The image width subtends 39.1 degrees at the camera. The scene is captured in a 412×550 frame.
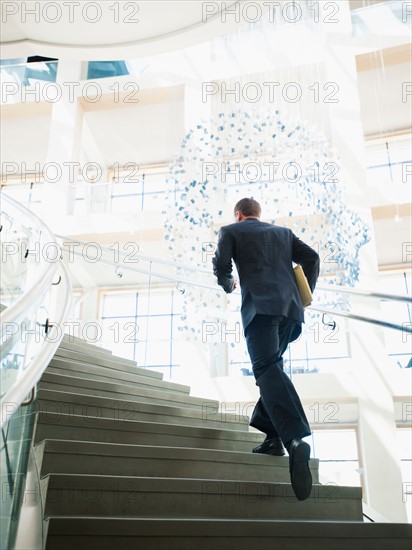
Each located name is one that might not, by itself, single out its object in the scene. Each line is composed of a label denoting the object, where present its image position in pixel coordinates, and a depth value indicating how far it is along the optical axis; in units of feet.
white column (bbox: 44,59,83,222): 38.73
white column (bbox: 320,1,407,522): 27.66
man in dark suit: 9.23
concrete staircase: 7.50
